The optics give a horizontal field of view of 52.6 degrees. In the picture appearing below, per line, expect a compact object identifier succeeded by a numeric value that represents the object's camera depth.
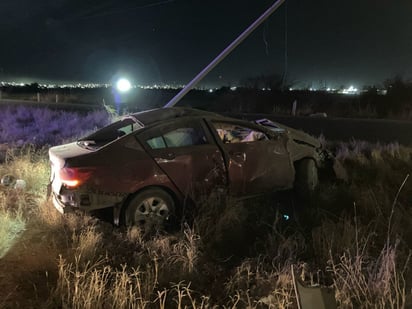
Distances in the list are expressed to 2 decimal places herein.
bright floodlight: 11.82
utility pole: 10.59
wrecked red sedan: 4.90
